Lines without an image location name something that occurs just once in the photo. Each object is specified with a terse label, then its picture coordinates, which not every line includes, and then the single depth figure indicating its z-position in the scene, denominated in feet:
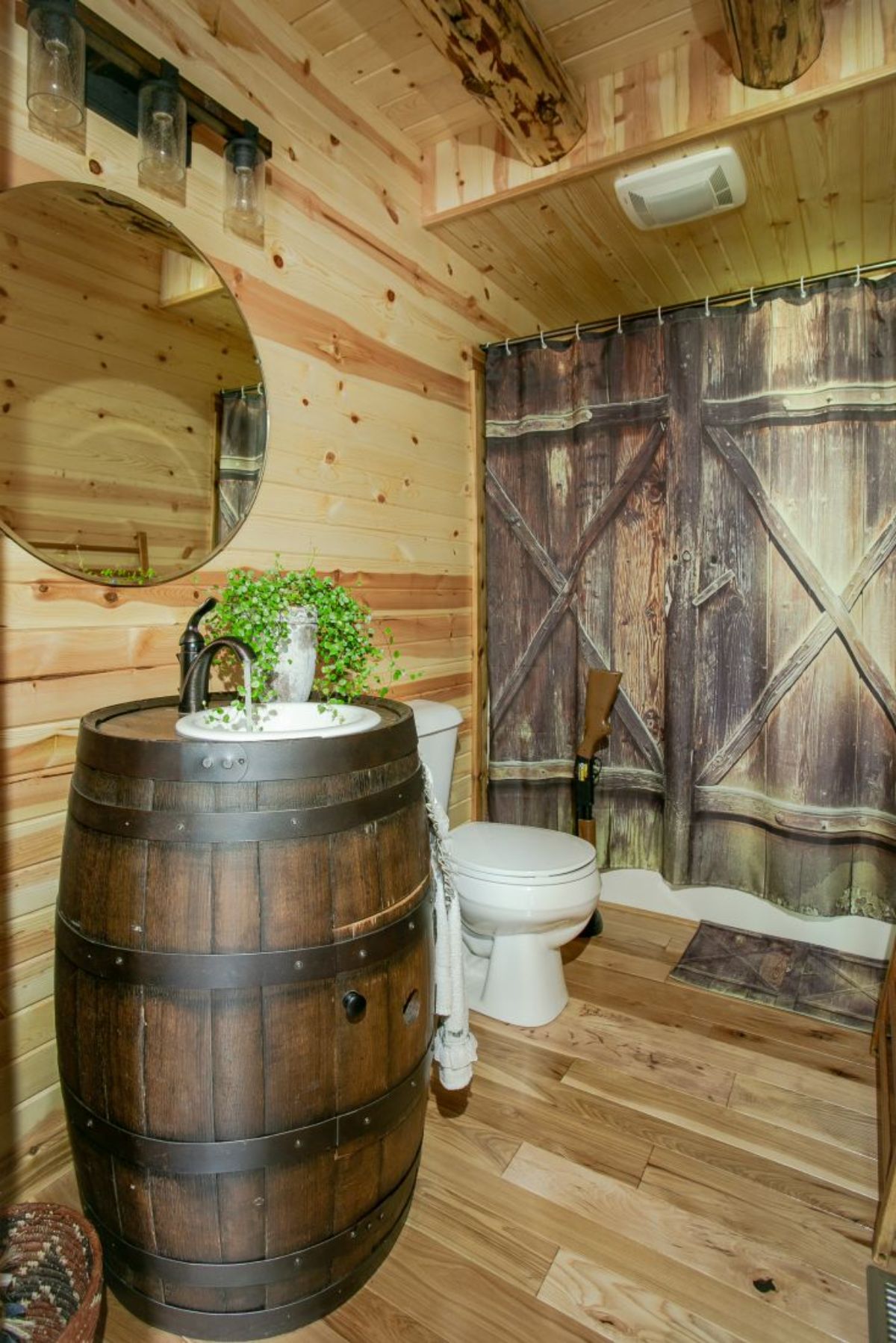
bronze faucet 3.92
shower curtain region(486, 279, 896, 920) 6.97
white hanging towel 4.53
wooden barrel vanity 3.25
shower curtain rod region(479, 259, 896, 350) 6.80
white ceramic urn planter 4.69
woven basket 3.29
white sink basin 3.58
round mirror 4.17
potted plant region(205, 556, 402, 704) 4.51
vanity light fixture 3.99
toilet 5.78
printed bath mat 6.61
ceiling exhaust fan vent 6.14
